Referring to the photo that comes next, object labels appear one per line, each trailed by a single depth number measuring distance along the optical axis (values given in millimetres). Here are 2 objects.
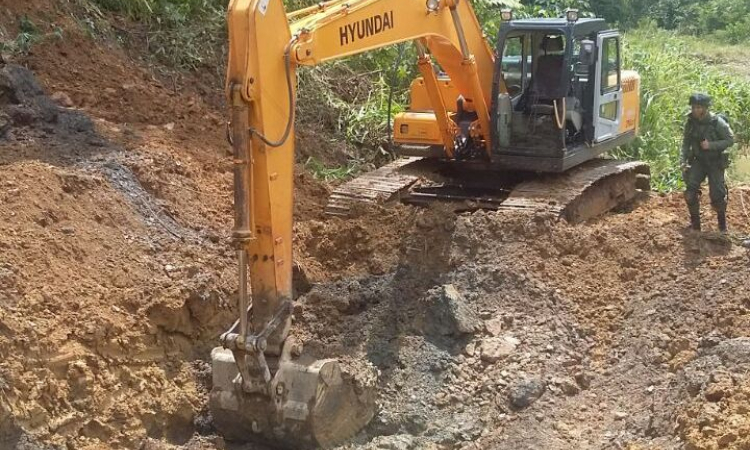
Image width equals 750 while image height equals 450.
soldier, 7977
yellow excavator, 5199
